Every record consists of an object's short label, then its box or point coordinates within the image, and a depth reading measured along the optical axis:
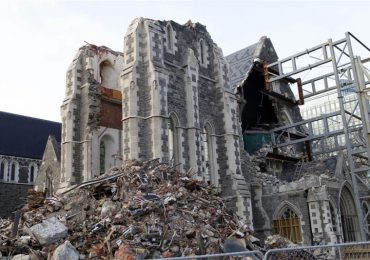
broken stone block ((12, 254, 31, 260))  8.02
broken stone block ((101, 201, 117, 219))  9.88
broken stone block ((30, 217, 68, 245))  8.74
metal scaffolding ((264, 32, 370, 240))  19.91
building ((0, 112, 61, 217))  35.44
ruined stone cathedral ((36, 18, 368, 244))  16.09
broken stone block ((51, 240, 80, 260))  7.70
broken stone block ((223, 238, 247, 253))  9.33
